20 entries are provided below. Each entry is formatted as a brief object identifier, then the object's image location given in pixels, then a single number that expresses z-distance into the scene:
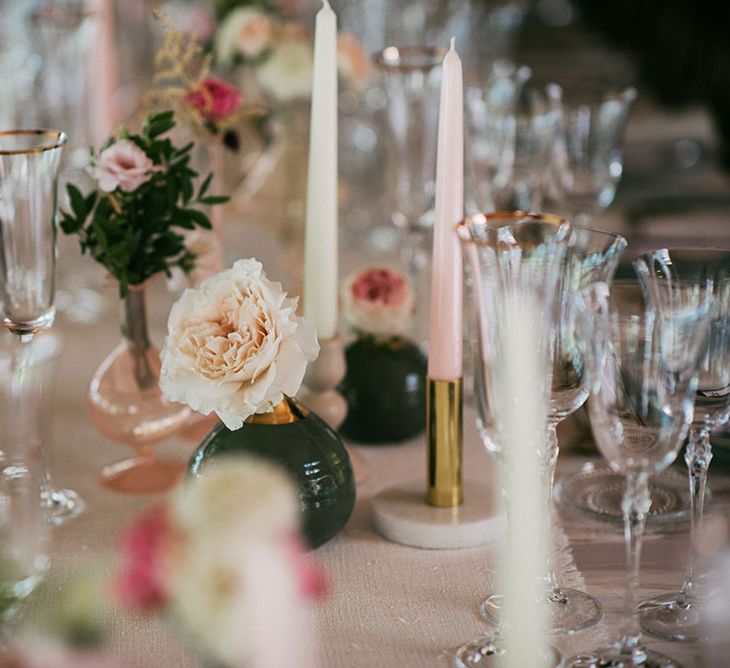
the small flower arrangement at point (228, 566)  0.93
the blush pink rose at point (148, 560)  0.98
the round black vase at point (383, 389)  1.55
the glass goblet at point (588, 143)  1.82
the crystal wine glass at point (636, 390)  1.17
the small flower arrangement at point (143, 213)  1.44
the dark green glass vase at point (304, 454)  1.33
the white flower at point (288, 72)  2.08
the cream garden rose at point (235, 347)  1.28
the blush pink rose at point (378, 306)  1.55
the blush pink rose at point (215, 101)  1.62
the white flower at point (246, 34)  2.13
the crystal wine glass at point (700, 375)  1.24
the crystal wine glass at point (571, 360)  1.24
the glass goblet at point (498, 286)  1.18
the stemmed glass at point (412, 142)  1.69
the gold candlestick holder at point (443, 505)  1.37
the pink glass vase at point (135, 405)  1.48
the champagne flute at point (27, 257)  1.33
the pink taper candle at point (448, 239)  1.34
